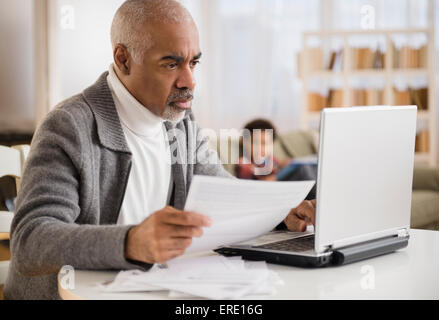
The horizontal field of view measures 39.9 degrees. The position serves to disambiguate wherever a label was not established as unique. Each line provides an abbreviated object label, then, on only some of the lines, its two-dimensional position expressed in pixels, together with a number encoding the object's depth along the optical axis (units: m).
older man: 0.96
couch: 3.78
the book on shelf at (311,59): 5.19
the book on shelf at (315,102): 5.30
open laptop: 0.98
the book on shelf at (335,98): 5.27
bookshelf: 5.14
